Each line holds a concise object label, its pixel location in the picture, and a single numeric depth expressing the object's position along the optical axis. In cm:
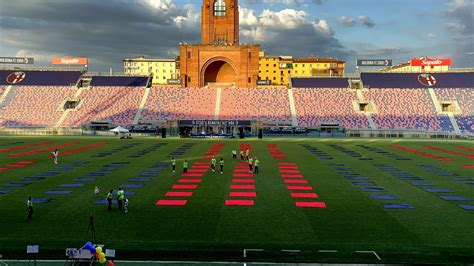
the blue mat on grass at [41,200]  2397
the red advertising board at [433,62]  10669
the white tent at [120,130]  7184
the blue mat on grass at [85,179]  3109
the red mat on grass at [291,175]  3394
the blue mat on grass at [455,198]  2567
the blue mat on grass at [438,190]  2814
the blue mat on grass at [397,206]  2350
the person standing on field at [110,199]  2222
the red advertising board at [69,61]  10762
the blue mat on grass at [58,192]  2652
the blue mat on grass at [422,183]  3028
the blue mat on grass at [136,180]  3134
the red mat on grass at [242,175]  3375
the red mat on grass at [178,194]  2625
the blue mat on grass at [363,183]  3030
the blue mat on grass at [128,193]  2650
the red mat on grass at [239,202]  2398
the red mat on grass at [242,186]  2875
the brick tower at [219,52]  10319
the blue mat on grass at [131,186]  2905
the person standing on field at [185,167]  3447
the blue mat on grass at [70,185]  2917
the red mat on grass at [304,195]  2617
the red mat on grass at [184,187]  2873
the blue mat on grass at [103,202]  2429
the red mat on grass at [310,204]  2367
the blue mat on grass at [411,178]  3266
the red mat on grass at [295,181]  3083
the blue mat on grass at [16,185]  2888
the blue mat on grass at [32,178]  3127
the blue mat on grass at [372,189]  2821
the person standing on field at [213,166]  3562
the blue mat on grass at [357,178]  3275
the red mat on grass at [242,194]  2629
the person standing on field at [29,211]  2017
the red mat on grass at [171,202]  2398
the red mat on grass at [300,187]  2859
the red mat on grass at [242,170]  3588
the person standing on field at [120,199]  2238
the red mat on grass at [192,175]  3359
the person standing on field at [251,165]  3528
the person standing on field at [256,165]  3503
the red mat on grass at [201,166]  3791
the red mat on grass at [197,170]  3559
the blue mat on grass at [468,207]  2312
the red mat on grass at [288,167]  3775
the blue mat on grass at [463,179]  3288
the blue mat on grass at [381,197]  2583
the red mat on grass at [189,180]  3098
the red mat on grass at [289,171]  3597
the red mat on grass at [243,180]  3106
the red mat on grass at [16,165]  3806
